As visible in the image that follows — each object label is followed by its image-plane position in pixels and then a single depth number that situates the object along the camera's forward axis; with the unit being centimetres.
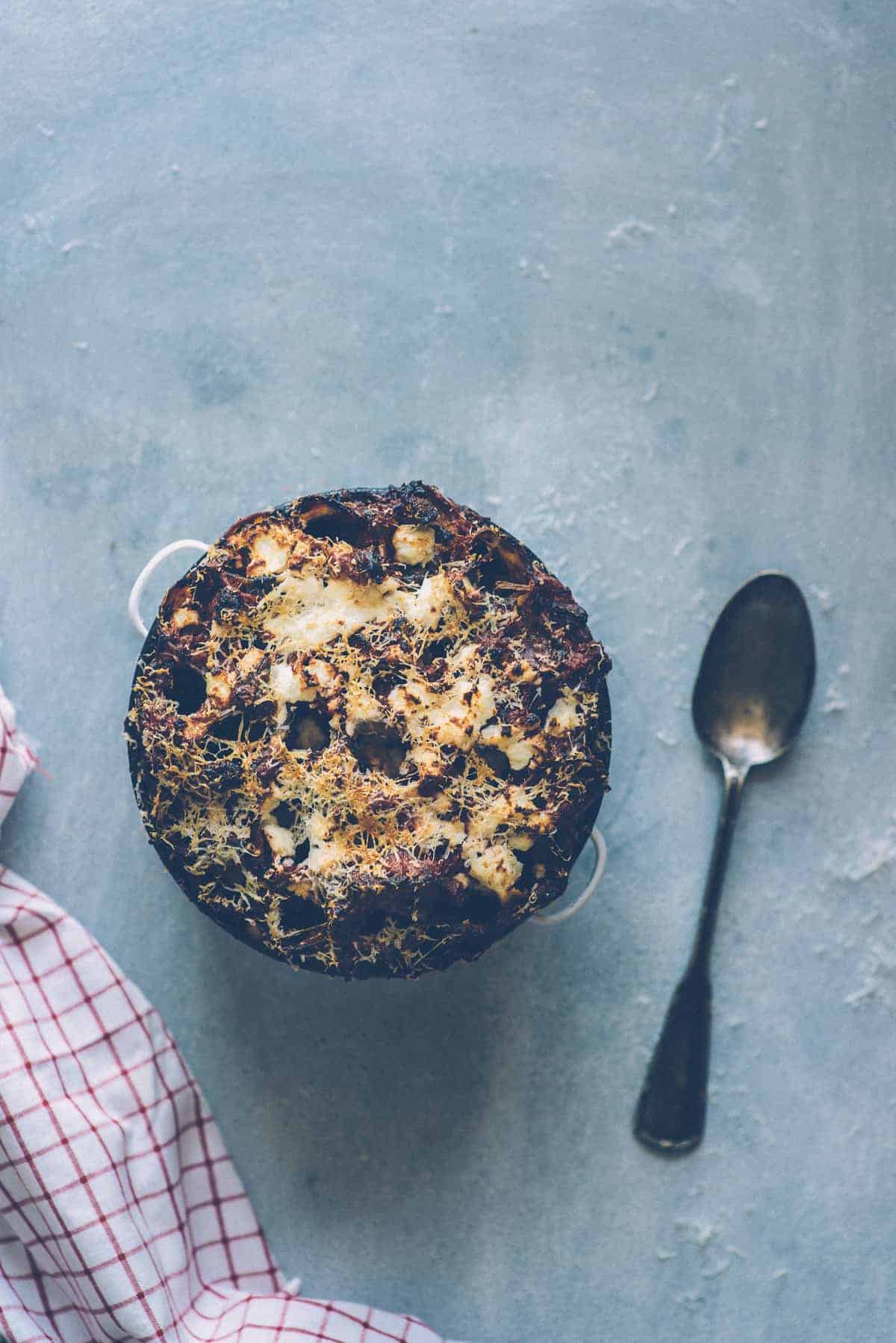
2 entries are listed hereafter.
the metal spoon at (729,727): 93
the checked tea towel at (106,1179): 91
